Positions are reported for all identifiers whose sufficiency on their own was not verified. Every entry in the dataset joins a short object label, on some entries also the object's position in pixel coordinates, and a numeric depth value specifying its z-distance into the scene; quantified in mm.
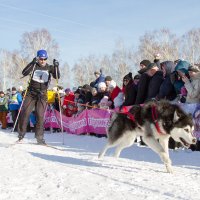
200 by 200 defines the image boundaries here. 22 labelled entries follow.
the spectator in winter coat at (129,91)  8172
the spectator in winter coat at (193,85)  6777
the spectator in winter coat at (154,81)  7491
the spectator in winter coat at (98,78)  11012
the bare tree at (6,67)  53562
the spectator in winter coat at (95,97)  10266
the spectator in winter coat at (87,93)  10891
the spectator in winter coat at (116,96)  8898
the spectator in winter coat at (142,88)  7719
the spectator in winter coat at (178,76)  7108
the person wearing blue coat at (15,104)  14555
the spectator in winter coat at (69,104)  12090
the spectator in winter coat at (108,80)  10436
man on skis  7725
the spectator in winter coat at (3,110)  16398
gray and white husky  4797
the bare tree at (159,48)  43594
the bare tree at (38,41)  45906
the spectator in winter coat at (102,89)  10109
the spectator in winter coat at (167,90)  7223
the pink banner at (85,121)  9780
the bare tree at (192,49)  44372
